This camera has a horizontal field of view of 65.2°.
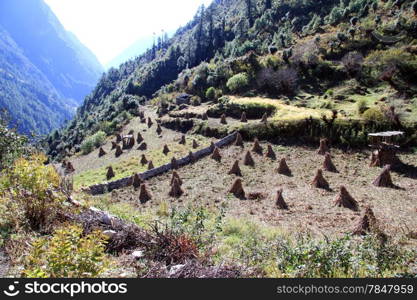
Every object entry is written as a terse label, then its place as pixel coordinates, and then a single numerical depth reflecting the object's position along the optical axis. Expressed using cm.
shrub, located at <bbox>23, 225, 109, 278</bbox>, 462
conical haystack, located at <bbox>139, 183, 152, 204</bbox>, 1942
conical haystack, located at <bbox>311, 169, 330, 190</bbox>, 1833
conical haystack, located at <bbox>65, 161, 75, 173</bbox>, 3569
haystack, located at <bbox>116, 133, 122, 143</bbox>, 4375
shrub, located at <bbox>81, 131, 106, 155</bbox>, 4991
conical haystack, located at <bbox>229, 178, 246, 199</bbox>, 1795
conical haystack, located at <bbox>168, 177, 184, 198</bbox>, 1938
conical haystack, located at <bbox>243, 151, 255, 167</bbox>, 2352
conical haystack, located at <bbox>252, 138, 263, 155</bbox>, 2596
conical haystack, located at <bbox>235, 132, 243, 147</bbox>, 2849
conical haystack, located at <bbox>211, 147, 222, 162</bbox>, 2570
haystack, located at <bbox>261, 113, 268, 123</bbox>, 3016
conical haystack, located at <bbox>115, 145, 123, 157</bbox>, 3688
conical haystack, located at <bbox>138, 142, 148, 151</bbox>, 3603
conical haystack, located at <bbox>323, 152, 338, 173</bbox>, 2083
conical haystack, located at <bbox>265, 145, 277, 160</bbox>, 2469
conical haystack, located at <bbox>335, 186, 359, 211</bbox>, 1527
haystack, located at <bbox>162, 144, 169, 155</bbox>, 3048
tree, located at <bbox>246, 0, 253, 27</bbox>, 9725
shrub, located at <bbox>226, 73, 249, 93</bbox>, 4631
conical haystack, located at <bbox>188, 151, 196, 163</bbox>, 2611
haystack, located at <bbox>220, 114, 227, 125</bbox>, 3479
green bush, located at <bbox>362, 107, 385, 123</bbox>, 2541
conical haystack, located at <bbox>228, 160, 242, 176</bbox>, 2183
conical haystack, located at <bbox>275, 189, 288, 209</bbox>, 1578
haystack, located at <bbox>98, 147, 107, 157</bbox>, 4021
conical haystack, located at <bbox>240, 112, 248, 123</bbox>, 3418
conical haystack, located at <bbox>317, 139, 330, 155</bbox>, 2403
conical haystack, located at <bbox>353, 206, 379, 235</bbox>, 1174
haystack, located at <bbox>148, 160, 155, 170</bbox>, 2530
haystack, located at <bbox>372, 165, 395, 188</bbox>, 1773
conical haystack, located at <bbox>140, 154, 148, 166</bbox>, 2899
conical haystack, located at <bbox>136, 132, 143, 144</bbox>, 3909
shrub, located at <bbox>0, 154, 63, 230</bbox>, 825
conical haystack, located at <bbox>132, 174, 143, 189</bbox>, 2237
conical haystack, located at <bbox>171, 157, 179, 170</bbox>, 2493
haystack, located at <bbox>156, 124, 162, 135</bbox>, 4095
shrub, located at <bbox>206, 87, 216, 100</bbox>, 4829
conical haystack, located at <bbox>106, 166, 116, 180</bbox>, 2680
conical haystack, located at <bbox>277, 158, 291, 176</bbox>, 2142
